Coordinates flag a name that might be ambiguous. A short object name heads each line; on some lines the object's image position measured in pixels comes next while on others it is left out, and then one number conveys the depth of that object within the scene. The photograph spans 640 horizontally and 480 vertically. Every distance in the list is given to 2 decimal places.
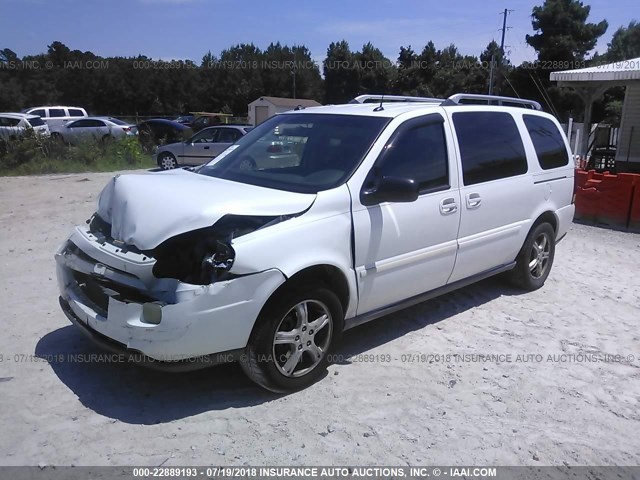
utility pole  49.01
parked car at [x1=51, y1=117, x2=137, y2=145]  23.11
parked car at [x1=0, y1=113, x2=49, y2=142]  16.40
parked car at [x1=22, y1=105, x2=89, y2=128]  26.91
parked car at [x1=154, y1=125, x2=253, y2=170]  16.52
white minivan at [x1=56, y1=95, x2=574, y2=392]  3.23
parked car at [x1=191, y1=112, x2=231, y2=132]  35.22
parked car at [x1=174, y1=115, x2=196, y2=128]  38.56
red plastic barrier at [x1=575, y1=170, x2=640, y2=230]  9.49
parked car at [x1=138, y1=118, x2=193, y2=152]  20.83
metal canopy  13.91
